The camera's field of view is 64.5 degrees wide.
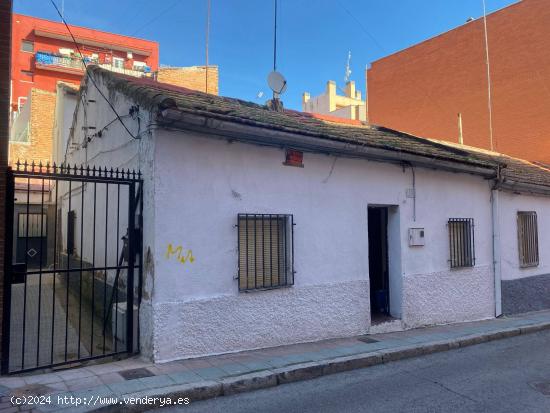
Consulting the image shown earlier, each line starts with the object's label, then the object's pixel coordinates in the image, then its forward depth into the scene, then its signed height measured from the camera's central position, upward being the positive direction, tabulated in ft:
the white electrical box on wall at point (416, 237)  26.48 -0.07
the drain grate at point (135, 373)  15.74 -5.00
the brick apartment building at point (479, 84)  57.47 +23.18
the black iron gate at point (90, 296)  16.06 -2.95
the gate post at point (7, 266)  15.64 -0.99
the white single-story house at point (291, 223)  18.06 +0.73
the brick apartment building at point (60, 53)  119.24 +53.86
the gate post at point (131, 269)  18.48 -1.33
